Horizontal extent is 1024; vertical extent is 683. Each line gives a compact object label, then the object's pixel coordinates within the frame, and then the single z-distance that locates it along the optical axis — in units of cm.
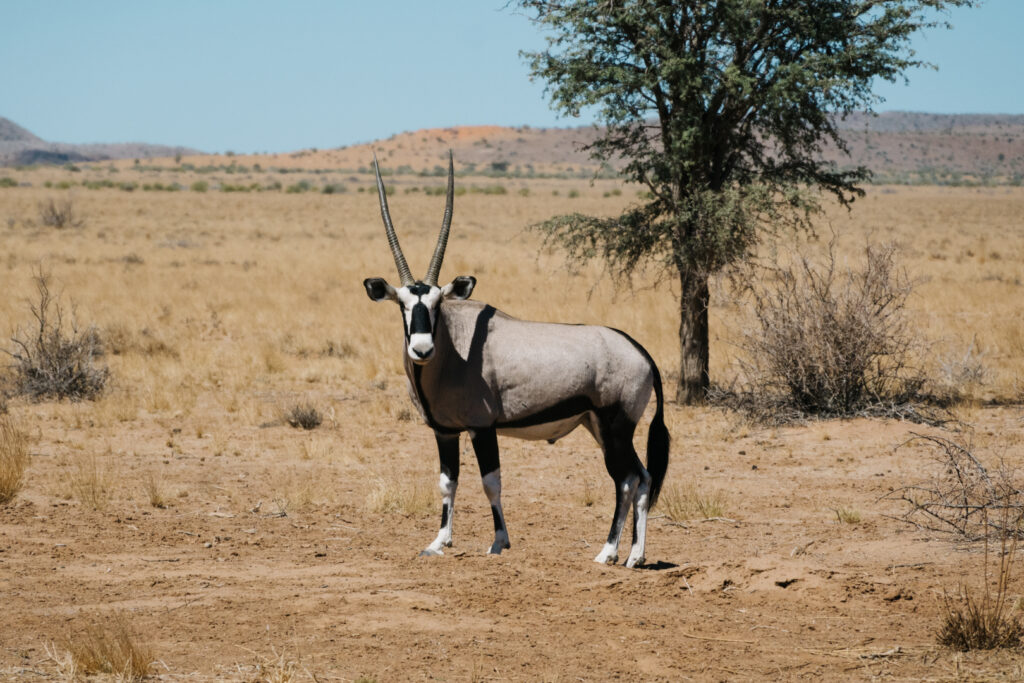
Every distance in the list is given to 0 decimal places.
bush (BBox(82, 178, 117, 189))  15051
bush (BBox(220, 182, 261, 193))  15625
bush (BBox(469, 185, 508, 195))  15575
